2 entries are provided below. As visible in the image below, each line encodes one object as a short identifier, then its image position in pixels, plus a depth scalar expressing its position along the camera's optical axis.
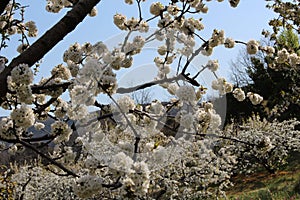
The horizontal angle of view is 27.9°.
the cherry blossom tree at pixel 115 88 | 1.28
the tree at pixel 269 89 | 11.53
